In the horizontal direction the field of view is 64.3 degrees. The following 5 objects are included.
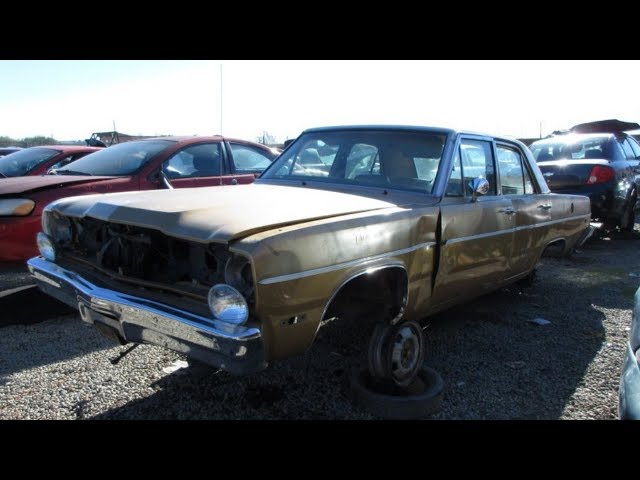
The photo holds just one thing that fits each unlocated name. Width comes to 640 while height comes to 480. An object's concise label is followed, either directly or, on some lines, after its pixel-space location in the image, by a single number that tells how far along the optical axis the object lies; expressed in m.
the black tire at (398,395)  2.88
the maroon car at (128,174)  4.36
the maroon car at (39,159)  6.48
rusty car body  2.34
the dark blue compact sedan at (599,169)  7.48
